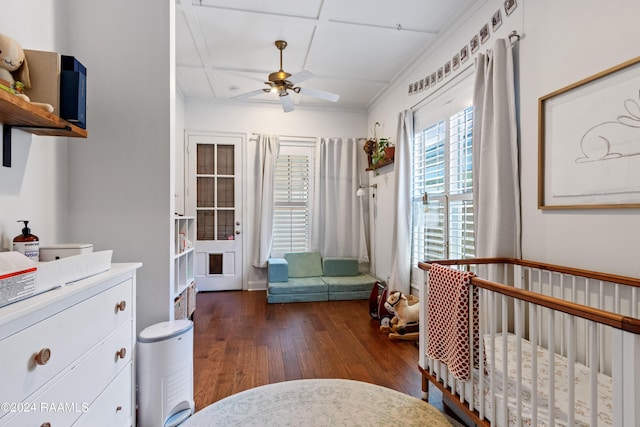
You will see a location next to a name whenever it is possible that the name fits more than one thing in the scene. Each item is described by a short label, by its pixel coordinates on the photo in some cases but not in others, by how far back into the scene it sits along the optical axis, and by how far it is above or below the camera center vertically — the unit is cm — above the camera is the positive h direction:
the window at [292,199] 461 +25
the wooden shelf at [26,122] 102 +38
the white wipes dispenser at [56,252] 129 -16
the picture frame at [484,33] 228 +140
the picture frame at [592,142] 141 +39
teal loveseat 392 -90
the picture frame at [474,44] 239 +139
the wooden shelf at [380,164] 387 +69
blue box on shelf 134 +57
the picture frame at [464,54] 252 +138
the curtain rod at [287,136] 452 +122
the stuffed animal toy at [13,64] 112 +59
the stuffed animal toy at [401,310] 284 -91
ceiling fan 276 +128
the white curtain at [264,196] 441 +29
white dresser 81 -48
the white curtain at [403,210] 337 +6
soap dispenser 120 -12
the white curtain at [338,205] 457 +16
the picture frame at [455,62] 264 +137
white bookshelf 287 -44
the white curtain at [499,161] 201 +38
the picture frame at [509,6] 203 +144
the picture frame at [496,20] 216 +143
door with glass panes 441 +12
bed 88 -57
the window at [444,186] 258 +29
